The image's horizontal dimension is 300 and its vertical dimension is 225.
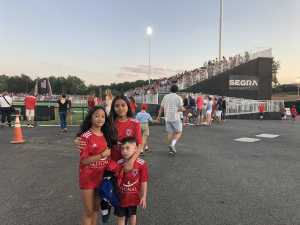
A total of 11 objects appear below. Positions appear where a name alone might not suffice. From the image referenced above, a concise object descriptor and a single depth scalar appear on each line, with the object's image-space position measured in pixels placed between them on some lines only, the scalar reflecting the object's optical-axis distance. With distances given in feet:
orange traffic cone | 24.07
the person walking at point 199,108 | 42.06
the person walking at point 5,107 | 36.04
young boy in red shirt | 6.99
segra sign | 74.01
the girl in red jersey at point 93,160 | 6.89
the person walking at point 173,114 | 19.59
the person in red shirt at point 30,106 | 36.80
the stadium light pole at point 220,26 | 70.11
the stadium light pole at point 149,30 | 95.28
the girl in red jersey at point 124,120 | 7.82
